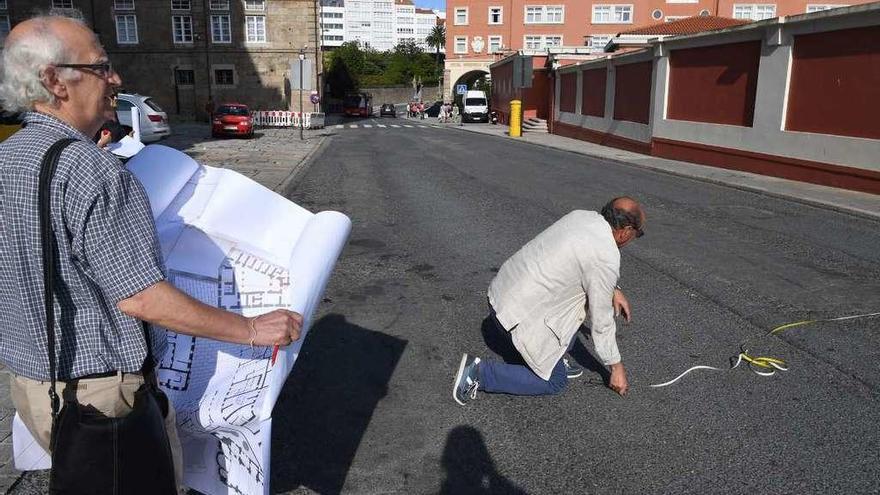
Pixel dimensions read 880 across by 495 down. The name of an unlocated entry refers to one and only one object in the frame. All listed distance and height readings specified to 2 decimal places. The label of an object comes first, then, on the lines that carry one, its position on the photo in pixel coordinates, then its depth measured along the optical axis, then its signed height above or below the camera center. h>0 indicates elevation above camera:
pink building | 67.69 +7.74
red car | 31.22 -1.30
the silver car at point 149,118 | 20.08 -0.70
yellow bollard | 33.12 -0.94
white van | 51.06 -0.76
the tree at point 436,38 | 123.56 +10.24
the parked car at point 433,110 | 70.82 -1.43
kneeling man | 3.90 -1.17
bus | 63.06 -0.85
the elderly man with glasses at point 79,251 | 1.74 -0.39
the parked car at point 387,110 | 68.00 -1.38
